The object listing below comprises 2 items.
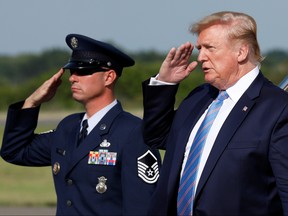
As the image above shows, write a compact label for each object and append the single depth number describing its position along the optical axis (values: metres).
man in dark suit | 7.37
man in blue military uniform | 9.69
